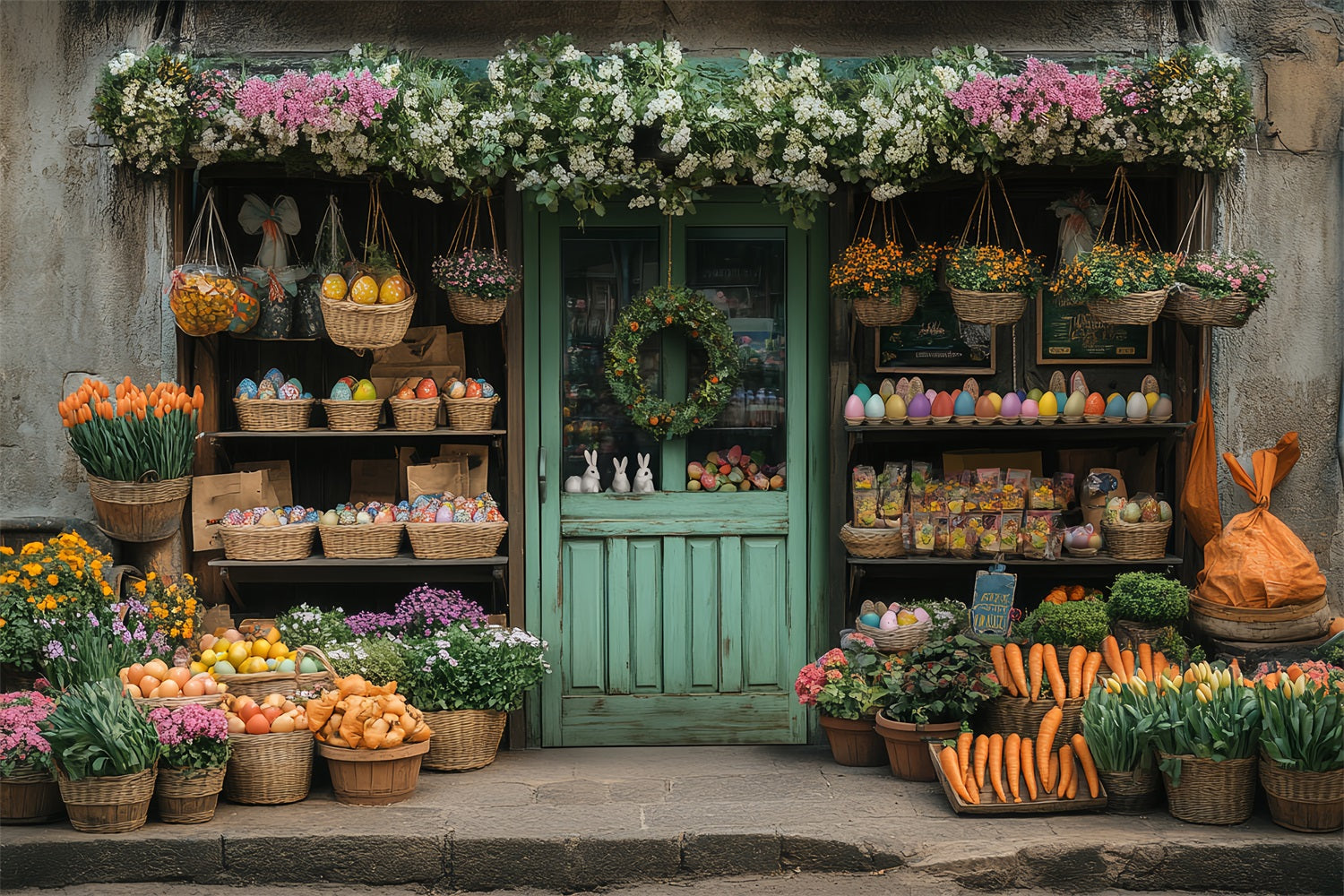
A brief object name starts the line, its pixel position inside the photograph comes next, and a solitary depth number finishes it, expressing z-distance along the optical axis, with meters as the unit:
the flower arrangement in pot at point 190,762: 5.33
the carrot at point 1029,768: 5.61
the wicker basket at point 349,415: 6.73
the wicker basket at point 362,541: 6.74
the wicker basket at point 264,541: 6.65
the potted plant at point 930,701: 6.04
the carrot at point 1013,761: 5.61
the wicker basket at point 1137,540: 6.70
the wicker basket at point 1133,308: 6.24
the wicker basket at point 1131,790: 5.53
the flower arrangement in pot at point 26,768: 5.25
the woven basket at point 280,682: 6.09
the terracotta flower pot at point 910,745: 6.04
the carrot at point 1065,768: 5.58
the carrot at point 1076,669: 6.09
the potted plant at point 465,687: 6.22
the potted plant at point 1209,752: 5.32
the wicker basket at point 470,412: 6.78
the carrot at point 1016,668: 6.07
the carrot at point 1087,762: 5.59
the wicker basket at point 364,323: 6.37
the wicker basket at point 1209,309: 6.25
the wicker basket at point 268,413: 6.70
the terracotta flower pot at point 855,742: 6.39
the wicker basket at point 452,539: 6.70
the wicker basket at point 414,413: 6.75
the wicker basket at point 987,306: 6.39
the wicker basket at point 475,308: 6.53
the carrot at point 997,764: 5.60
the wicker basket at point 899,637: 6.58
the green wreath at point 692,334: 6.77
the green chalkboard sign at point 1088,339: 7.17
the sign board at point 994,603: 6.42
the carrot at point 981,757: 5.68
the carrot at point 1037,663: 6.05
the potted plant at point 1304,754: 5.16
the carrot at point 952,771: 5.61
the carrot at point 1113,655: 6.17
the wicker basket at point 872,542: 6.70
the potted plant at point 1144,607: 6.31
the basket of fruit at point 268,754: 5.64
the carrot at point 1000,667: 6.13
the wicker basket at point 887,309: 6.54
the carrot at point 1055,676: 6.04
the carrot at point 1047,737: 5.68
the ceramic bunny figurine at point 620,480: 7.02
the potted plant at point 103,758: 5.15
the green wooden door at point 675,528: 7.03
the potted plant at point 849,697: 6.30
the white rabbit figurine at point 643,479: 7.03
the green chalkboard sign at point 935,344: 7.14
